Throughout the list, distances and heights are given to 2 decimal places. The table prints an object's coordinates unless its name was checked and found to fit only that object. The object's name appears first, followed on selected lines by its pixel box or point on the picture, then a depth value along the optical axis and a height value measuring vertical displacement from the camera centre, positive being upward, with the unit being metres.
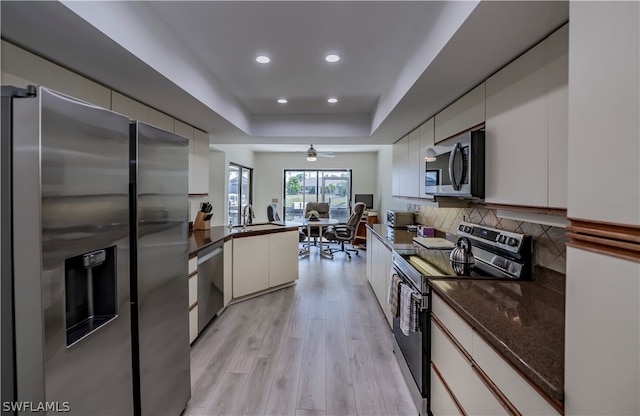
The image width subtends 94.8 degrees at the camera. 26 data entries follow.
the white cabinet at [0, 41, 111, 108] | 1.46 +0.72
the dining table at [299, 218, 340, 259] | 6.01 -0.47
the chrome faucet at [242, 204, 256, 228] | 4.72 -0.22
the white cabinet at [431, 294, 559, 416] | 0.94 -0.68
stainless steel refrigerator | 0.87 -0.21
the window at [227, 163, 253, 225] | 6.57 +0.28
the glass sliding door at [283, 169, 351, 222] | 8.46 +0.37
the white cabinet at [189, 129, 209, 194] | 3.50 +0.47
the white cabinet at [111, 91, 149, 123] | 2.20 +0.76
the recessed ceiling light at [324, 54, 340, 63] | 2.33 +1.16
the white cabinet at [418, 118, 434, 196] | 2.89 +0.60
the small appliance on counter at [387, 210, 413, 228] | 4.13 -0.24
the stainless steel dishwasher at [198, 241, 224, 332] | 2.76 -0.83
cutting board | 2.61 -0.38
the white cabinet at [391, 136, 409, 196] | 3.80 +0.54
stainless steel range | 1.75 -0.45
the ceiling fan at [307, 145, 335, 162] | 5.71 +0.94
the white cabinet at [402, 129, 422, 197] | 3.23 +0.40
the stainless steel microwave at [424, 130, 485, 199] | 1.84 +0.25
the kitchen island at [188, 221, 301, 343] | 2.71 -0.75
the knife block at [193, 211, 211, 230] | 3.75 -0.26
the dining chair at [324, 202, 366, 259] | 6.29 -0.63
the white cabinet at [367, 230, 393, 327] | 3.00 -0.80
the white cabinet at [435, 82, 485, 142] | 1.94 +0.67
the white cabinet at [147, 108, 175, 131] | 2.66 +0.78
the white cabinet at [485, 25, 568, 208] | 1.25 +0.37
